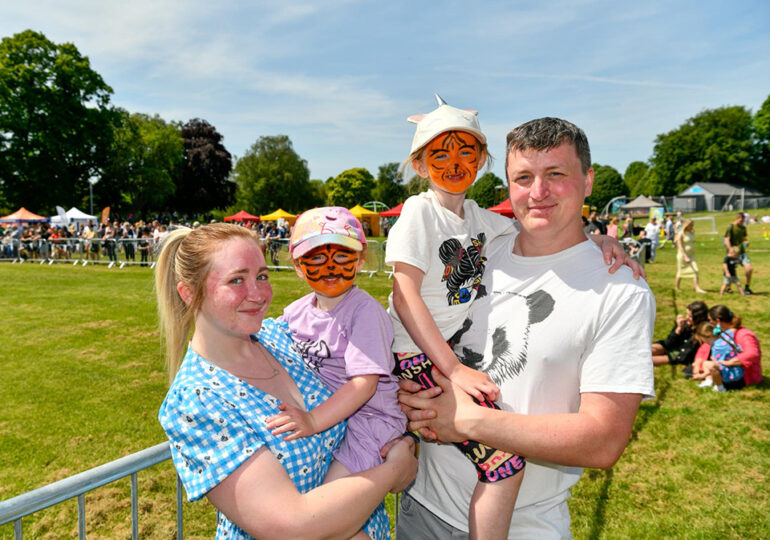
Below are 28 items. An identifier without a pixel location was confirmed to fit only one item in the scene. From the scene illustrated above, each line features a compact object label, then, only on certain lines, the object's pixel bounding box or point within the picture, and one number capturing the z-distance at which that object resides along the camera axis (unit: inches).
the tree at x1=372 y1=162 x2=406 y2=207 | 3814.0
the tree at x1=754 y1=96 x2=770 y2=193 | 3127.5
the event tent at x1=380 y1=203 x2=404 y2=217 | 1374.3
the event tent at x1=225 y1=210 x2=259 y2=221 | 1804.9
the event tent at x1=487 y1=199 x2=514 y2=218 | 919.5
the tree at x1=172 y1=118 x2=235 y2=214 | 2504.9
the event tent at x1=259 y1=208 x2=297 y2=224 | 1866.4
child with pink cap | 75.9
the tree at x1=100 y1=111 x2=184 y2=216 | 1861.5
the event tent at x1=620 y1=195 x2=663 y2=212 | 2608.3
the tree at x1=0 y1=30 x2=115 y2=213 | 1485.0
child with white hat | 73.8
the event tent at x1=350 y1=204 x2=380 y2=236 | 2033.7
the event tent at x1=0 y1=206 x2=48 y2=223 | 1386.6
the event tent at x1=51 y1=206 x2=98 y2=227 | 1390.3
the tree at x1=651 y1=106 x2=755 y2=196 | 3181.6
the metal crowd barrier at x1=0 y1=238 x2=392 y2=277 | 824.9
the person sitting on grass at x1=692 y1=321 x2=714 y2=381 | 300.0
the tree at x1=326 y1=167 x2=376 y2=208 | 3814.0
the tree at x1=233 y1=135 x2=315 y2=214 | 2837.1
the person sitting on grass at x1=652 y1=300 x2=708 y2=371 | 324.5
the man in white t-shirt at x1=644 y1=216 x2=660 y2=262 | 882.1
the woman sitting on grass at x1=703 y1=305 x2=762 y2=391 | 282.5
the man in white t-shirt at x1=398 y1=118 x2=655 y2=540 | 65.9
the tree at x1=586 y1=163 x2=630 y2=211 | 4214.3
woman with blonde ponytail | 58.4
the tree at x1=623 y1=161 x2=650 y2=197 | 5315.0
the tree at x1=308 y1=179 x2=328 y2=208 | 3100.6
